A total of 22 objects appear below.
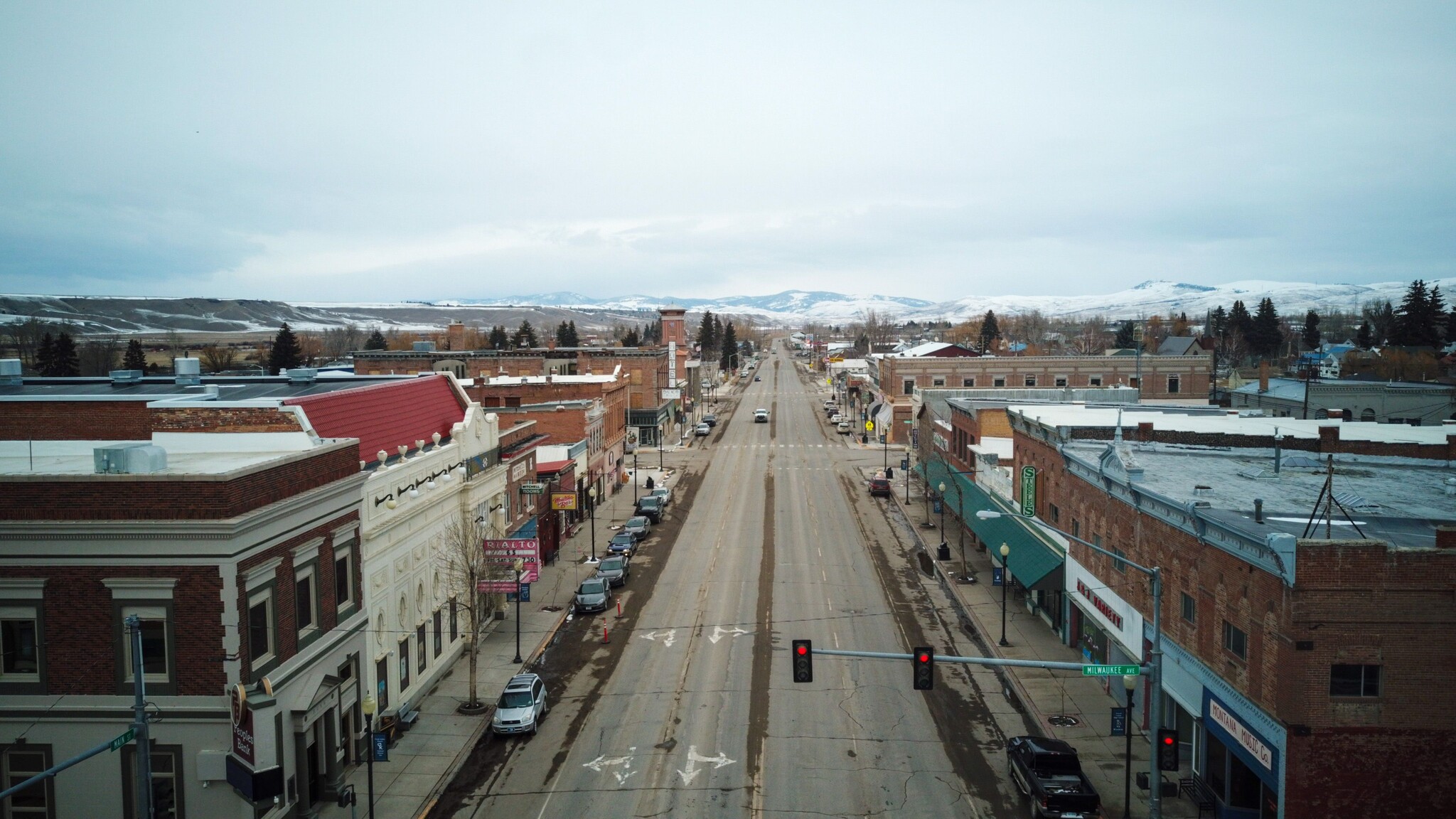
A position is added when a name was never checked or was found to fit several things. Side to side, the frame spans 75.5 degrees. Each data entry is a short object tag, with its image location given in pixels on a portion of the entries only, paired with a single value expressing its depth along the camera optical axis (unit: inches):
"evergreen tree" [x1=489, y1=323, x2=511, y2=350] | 7116.1
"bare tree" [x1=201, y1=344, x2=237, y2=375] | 4926.2
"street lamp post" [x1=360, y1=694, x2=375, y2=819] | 829.8
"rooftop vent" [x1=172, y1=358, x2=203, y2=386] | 1421.0
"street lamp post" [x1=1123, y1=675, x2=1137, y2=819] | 843.3
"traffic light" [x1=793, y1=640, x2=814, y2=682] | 837.2
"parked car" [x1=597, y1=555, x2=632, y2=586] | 1761.8
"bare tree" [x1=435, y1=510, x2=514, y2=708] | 1227.9
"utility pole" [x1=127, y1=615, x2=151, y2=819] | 636.1
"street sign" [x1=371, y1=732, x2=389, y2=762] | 930.7
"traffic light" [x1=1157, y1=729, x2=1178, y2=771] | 814.5
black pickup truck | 854.5
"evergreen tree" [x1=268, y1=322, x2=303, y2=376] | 5024.6
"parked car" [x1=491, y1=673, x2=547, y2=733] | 1092.5
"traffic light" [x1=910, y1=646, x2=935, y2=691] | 822.5
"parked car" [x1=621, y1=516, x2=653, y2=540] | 2169.0
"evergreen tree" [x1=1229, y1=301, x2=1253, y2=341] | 6461.6
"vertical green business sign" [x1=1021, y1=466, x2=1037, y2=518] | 1630.2
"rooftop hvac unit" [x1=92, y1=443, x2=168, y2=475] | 807.7
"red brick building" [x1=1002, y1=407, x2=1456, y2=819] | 767.1
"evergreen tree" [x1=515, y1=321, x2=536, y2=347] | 7096.5
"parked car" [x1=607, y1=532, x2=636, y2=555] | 1957.4
